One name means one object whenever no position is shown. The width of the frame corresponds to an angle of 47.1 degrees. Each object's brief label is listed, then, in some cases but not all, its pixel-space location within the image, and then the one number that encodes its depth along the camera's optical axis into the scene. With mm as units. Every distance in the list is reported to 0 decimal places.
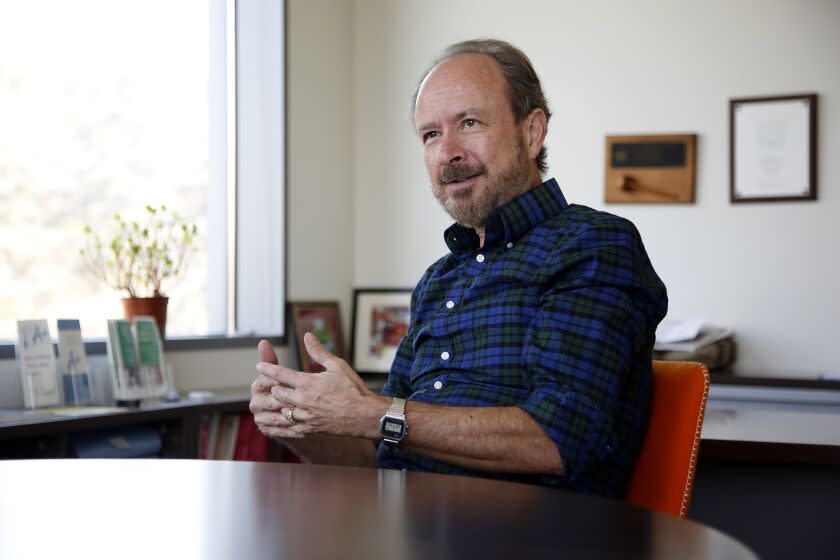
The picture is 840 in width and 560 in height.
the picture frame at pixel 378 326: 4270
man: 1504
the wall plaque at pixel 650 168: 3814
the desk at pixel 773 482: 1836
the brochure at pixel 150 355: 3111
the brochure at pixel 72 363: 2916
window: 3084
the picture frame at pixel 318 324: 4078
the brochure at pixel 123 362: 3020
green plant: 3297
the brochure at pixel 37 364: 2789
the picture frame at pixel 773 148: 3629
